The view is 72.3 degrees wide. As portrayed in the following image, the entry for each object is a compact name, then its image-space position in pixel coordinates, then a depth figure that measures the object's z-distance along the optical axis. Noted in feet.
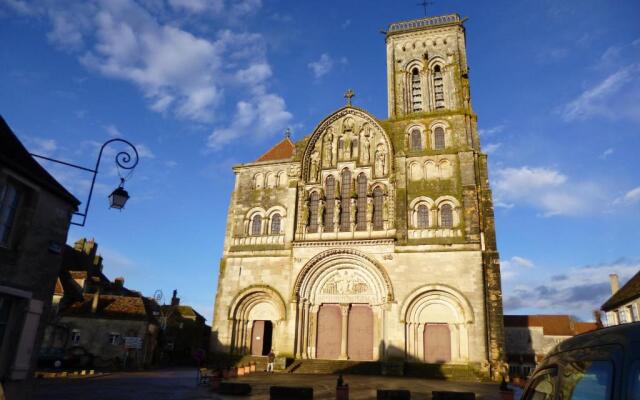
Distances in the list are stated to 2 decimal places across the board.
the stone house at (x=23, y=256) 34.40
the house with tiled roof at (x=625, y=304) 81.05
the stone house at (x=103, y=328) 94.94
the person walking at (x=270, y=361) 79.29
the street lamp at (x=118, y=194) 35.12
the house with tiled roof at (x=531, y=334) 163.84
